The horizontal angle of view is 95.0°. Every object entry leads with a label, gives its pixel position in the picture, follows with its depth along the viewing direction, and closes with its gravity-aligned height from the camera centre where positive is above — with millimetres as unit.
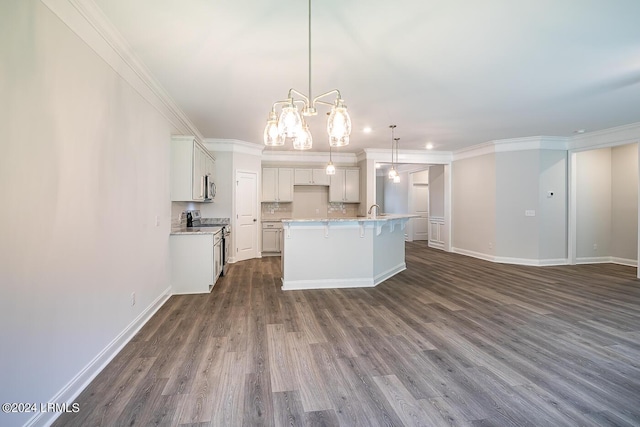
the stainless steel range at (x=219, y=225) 5133 -252
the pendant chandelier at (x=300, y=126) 1927 +606
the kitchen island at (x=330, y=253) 4410 -606
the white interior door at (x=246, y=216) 6605 -65
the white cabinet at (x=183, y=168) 4352 +669
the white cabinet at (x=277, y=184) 7441 +740
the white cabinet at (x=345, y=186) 7719 +721
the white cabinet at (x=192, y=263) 4215 -725
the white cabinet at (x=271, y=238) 7371 -625
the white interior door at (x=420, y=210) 10516 +127
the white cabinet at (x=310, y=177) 7574 +956
